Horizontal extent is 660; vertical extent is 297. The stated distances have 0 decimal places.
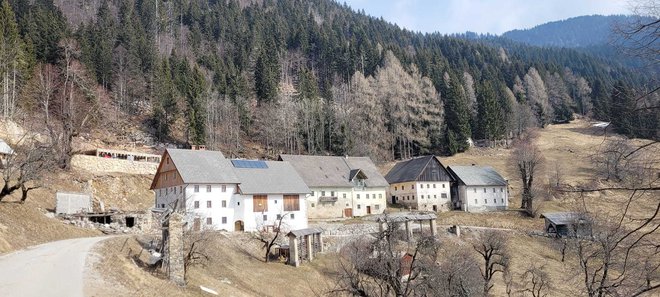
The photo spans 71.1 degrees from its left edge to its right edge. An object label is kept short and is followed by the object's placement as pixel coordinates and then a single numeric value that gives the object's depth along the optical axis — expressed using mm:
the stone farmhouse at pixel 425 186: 67250
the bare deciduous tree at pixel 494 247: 36938
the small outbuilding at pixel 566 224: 50188
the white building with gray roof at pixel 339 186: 59562
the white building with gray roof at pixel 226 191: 46156
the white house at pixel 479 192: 68250
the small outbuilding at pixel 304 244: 39125
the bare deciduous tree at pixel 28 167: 30141
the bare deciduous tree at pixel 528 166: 63584
